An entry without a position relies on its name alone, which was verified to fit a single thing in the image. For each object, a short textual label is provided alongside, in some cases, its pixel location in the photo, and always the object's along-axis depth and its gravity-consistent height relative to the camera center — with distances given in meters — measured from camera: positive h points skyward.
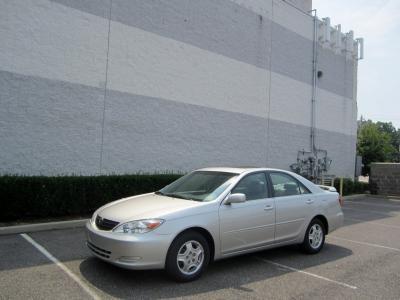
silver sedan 4.90 -0.70
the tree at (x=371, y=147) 30.11 +2.46
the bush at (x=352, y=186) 18.70 -0.42
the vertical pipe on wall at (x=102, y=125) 11.05 +1.15
